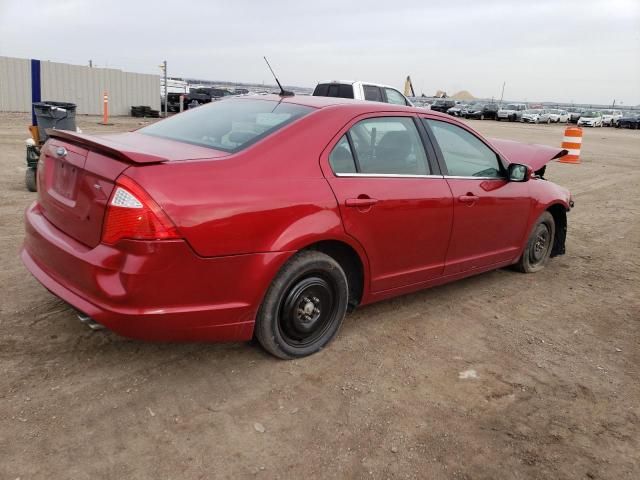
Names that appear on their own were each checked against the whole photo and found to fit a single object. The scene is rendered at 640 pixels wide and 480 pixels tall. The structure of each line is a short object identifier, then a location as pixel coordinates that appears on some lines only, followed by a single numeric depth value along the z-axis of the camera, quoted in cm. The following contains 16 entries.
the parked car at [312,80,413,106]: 1295
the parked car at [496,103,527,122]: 4822
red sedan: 271
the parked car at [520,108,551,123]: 4803
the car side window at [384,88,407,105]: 1376
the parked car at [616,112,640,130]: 4784
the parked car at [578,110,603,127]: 4716
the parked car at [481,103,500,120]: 4909
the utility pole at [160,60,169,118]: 2327
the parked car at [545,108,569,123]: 5124
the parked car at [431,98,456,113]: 4787
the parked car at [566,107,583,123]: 5321
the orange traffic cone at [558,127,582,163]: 1501
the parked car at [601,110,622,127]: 5050
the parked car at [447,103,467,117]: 4800
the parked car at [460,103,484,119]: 4822
